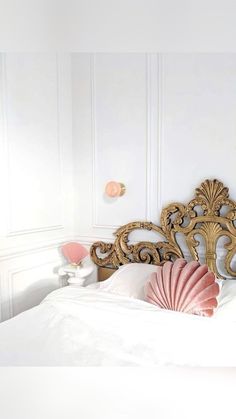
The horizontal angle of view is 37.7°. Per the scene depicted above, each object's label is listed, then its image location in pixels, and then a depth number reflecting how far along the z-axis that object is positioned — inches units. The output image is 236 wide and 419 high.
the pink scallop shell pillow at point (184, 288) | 52.2
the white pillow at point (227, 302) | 52.4
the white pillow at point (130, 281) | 62.6
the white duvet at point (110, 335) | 38.3
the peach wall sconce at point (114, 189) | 76.5
